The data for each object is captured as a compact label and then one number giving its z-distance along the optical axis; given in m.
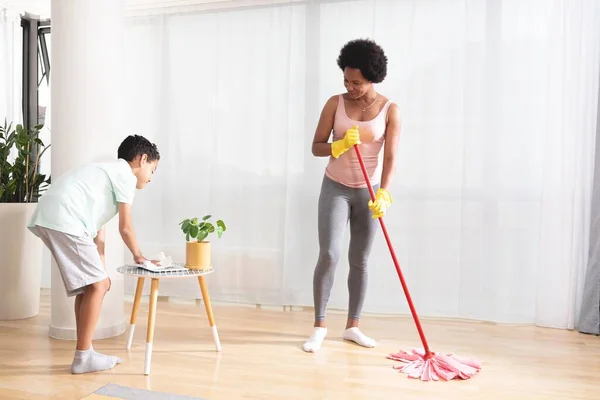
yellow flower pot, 2.48
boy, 2.29
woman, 2.68
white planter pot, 3.24
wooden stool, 2.32
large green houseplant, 3.32
